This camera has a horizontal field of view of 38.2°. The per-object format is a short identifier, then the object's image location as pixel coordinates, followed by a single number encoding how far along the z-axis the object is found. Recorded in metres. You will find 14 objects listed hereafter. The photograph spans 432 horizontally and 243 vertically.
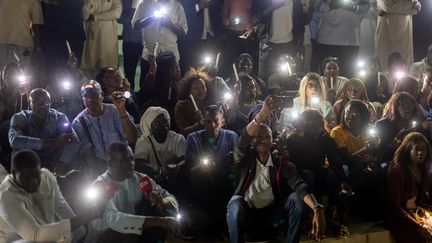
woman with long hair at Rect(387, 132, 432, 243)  6.80
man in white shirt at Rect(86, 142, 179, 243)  5.57
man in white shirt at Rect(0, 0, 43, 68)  8.92
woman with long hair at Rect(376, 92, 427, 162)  7.88
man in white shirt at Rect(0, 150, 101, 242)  5.17
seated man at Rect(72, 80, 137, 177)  7.06
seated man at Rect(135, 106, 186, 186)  7.04
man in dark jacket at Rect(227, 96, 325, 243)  6.22
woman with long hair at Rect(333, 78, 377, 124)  8.69
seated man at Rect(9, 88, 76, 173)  6.69
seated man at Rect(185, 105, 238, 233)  6.67
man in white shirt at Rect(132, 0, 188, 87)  9.34
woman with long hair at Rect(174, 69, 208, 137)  8.13
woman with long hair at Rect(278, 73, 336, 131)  8.33
